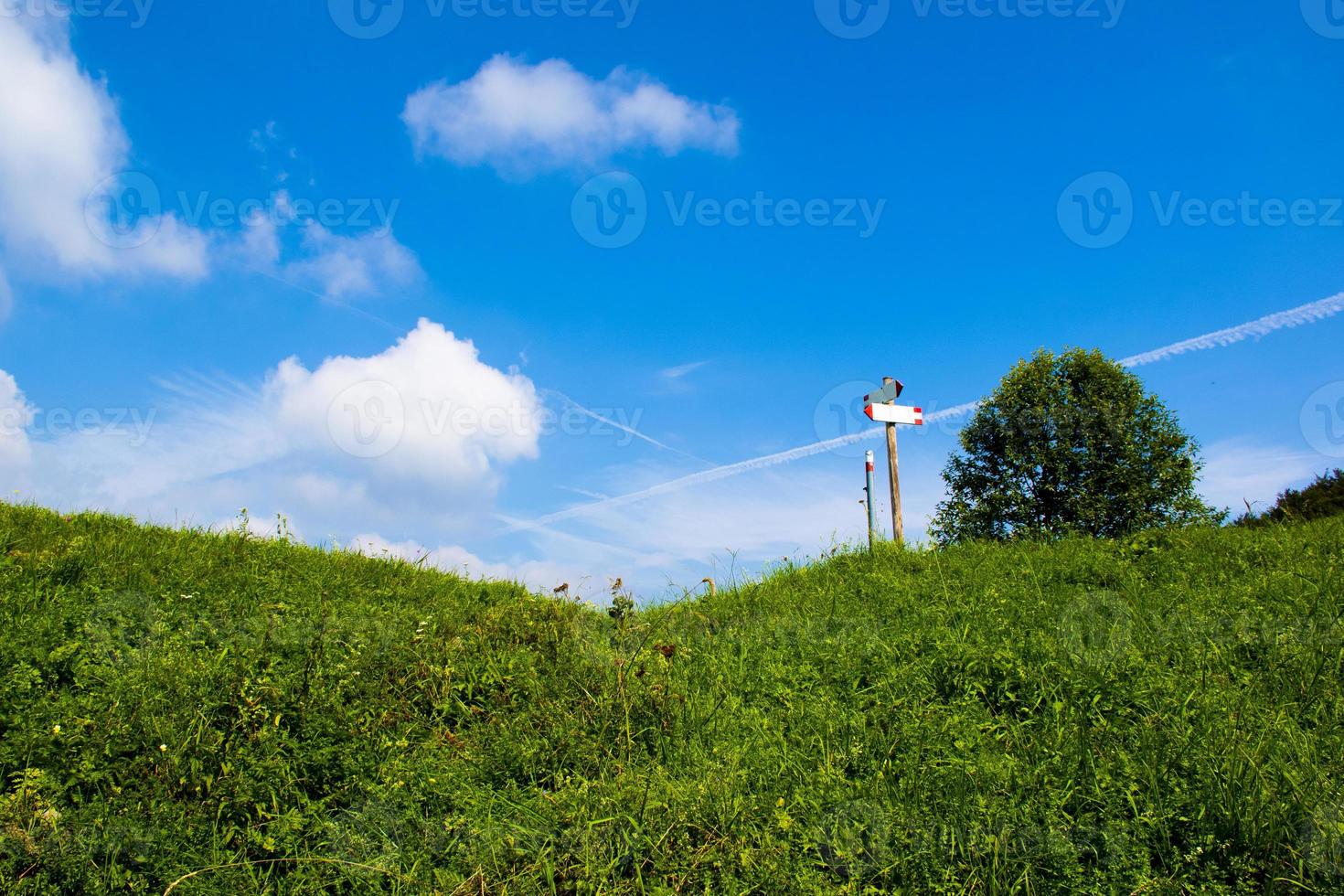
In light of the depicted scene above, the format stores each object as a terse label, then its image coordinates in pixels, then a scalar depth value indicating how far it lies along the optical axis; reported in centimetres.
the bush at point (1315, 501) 1455
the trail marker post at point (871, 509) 1408
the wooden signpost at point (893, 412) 1434
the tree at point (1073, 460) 1841
